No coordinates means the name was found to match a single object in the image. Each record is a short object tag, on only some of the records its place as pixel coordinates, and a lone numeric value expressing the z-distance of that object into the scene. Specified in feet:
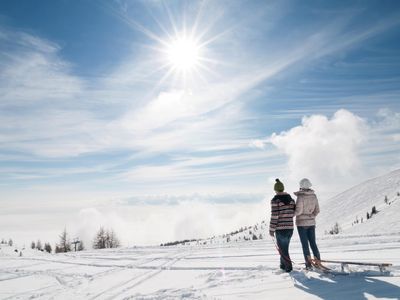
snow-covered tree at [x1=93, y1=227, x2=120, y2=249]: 178.29
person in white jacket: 29.72
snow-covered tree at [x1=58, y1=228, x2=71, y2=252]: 198.33
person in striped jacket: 29.86
